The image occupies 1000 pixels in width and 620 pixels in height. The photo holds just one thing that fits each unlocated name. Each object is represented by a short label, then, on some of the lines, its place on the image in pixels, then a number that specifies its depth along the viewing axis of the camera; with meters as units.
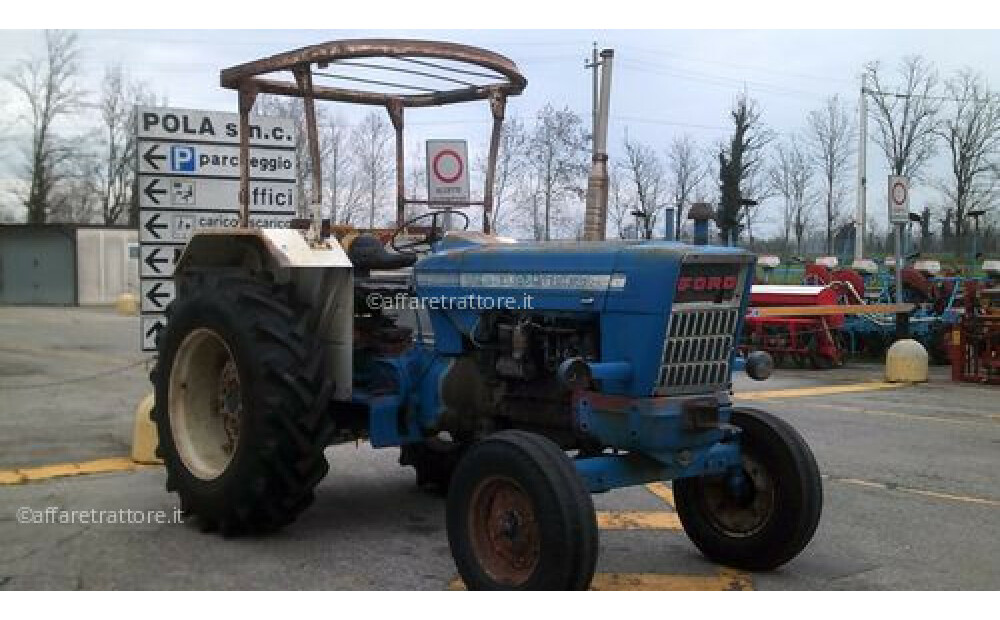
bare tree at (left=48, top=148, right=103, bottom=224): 43.34
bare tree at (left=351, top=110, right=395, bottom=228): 13.01
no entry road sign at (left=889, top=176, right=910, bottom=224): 15.48
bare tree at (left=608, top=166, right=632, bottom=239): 22.51
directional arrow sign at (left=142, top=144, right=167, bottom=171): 8.21
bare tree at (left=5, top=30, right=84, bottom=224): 40.47
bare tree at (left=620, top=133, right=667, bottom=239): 24.81
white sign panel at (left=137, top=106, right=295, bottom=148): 8.22
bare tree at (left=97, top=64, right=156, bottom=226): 42.09
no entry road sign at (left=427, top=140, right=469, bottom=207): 11.19
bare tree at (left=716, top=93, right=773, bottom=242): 17.23
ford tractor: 4.22
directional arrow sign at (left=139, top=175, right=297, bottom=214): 8.21
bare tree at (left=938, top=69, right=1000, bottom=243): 33.41
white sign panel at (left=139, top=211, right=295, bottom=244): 8.16
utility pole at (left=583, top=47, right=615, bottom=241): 9.70
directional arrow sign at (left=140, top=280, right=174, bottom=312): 8.16
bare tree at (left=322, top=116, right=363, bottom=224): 16.56
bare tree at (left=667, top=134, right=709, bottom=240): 29.06
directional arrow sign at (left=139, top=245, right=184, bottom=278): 8.13
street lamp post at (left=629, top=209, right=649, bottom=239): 6.72
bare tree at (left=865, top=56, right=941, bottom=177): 35.19
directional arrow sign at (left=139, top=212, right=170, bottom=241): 8.14
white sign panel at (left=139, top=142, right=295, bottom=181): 8.24
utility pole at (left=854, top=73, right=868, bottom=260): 33.75
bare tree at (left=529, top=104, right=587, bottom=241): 17.14
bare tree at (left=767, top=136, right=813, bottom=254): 38.06
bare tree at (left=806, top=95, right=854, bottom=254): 37.88
